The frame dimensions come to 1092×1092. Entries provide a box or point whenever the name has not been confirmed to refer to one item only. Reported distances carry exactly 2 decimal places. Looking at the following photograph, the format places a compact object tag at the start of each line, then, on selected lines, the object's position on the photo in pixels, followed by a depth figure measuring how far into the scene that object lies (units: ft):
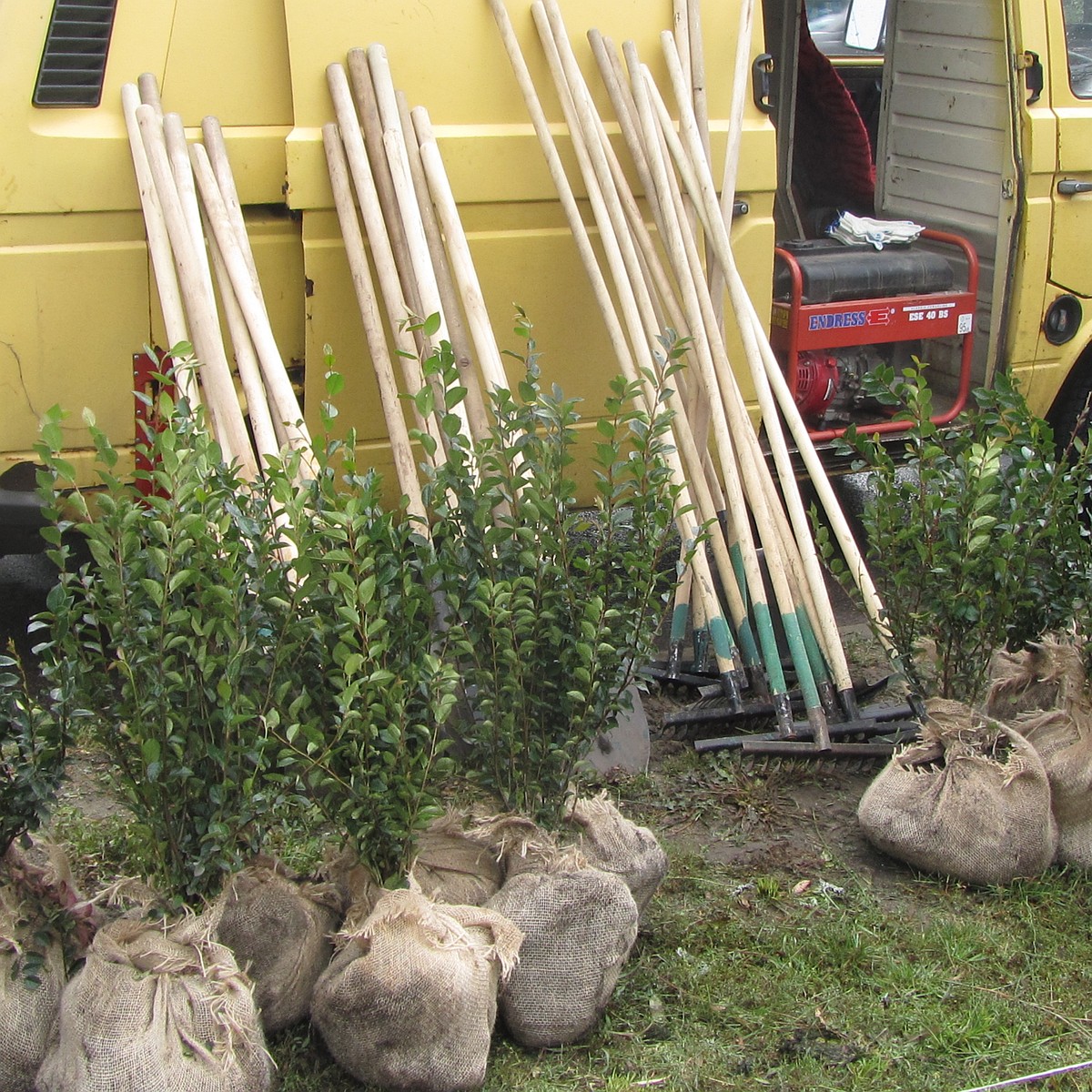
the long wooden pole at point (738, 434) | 11.70
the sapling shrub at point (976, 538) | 10.36
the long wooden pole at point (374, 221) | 11.54
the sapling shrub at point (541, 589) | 8.41
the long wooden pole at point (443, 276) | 11.68
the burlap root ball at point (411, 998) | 7.31
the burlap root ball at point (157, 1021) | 6.87
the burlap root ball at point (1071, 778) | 9.98
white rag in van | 16.49
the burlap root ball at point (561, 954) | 7.97
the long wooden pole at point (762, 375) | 11.85
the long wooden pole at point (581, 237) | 12.02
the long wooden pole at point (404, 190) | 11.34
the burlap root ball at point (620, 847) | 8.80
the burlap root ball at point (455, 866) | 8.34
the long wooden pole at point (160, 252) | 11.04
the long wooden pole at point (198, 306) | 10.80
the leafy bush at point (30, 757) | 7.48
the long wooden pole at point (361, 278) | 11.68
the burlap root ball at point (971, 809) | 9.71
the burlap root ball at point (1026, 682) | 10.59
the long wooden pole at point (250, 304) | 10.78
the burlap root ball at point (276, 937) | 7.81
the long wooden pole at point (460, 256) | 11.31
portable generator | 15.20
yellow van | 11.28
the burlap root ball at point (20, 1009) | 7.30
